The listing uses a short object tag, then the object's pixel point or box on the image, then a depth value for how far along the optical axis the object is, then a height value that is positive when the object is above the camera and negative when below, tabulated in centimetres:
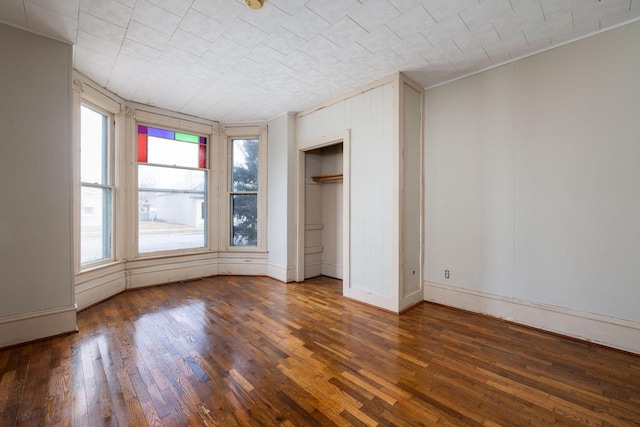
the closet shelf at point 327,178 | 480 +63
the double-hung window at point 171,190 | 458 +40
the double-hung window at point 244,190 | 539 +45
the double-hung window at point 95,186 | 365 +38
